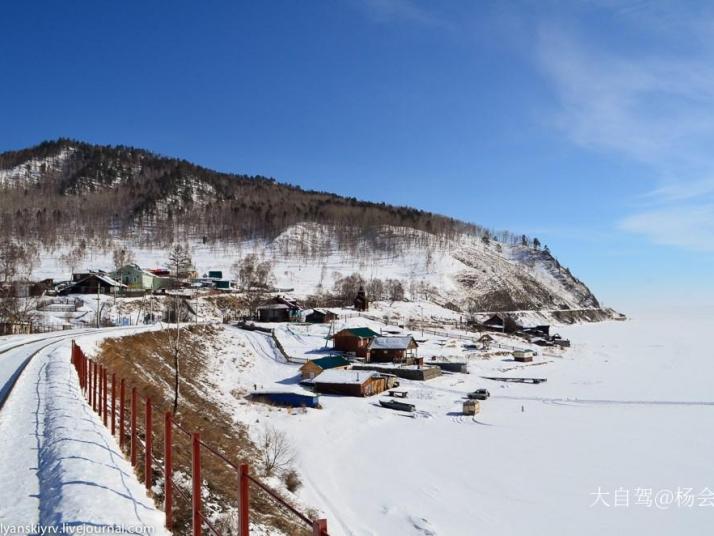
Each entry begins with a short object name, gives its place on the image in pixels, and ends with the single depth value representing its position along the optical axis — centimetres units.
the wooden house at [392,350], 5762
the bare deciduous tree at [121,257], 13276
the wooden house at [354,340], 6034
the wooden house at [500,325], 10269
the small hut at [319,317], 8050
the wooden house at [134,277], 9638
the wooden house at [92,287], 8406
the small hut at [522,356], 6738
